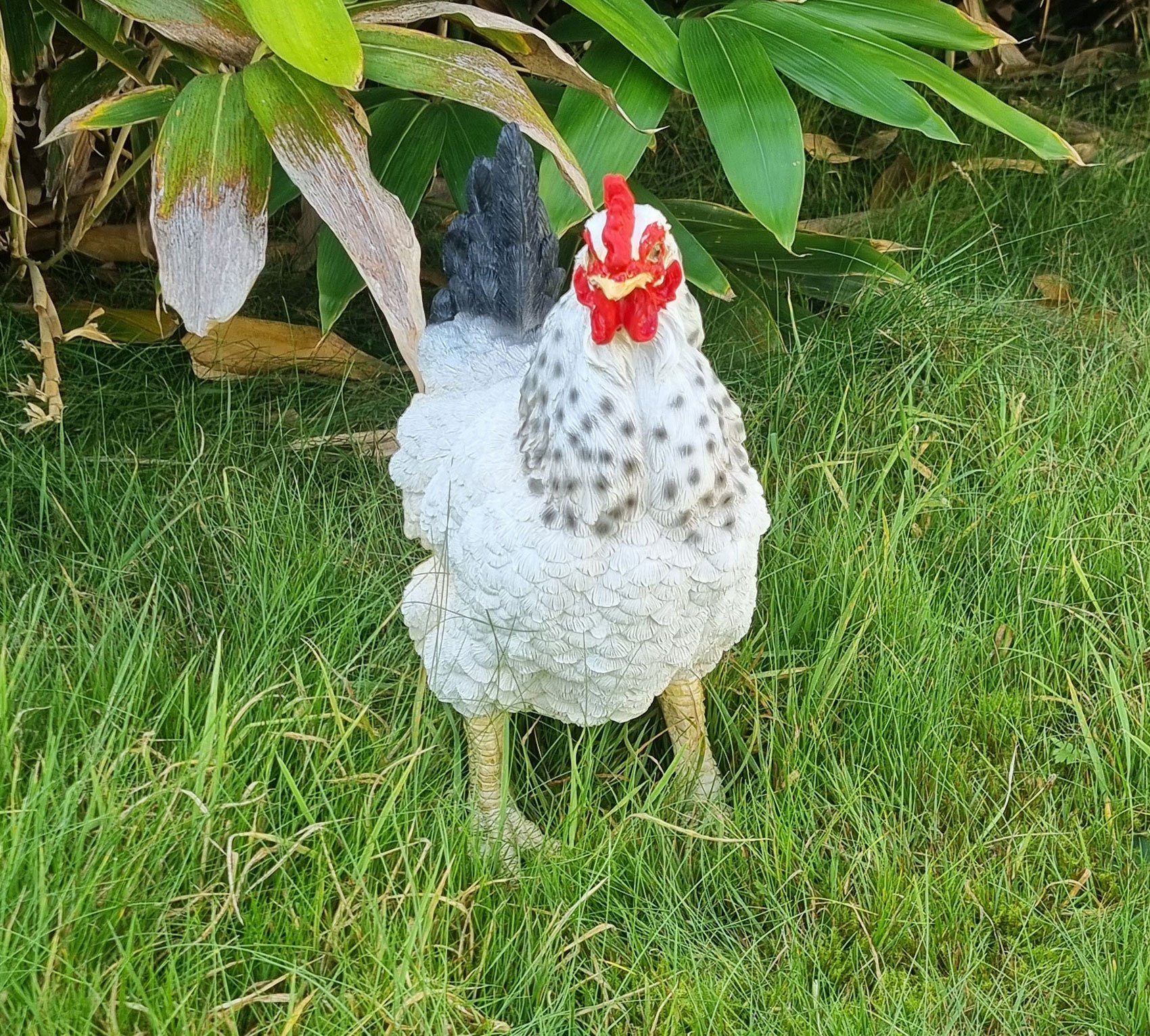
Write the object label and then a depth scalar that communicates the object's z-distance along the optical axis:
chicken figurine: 1.46
